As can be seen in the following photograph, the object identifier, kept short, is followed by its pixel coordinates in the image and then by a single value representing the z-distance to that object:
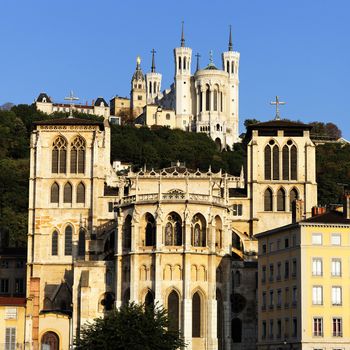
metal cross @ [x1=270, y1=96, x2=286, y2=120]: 134.88
